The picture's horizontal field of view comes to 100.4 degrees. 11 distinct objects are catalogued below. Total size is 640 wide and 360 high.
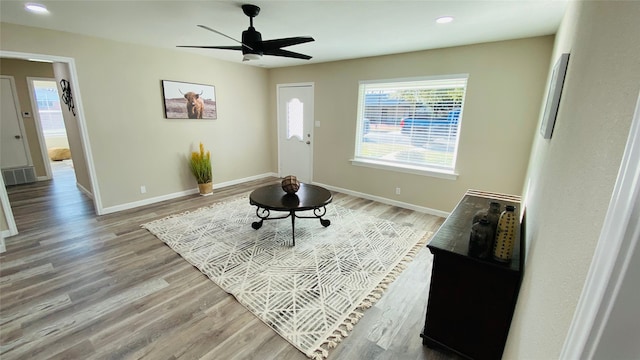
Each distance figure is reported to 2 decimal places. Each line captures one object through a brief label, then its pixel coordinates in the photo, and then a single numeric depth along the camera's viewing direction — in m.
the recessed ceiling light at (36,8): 2.40
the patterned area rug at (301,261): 2.02
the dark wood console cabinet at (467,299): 1.41
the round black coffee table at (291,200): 2.94
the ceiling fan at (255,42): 2.31
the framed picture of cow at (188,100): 4.28
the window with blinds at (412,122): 3.68
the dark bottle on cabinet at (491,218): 1.43
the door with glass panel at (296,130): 5.28
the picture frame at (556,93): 1.38
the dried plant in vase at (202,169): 4.64
